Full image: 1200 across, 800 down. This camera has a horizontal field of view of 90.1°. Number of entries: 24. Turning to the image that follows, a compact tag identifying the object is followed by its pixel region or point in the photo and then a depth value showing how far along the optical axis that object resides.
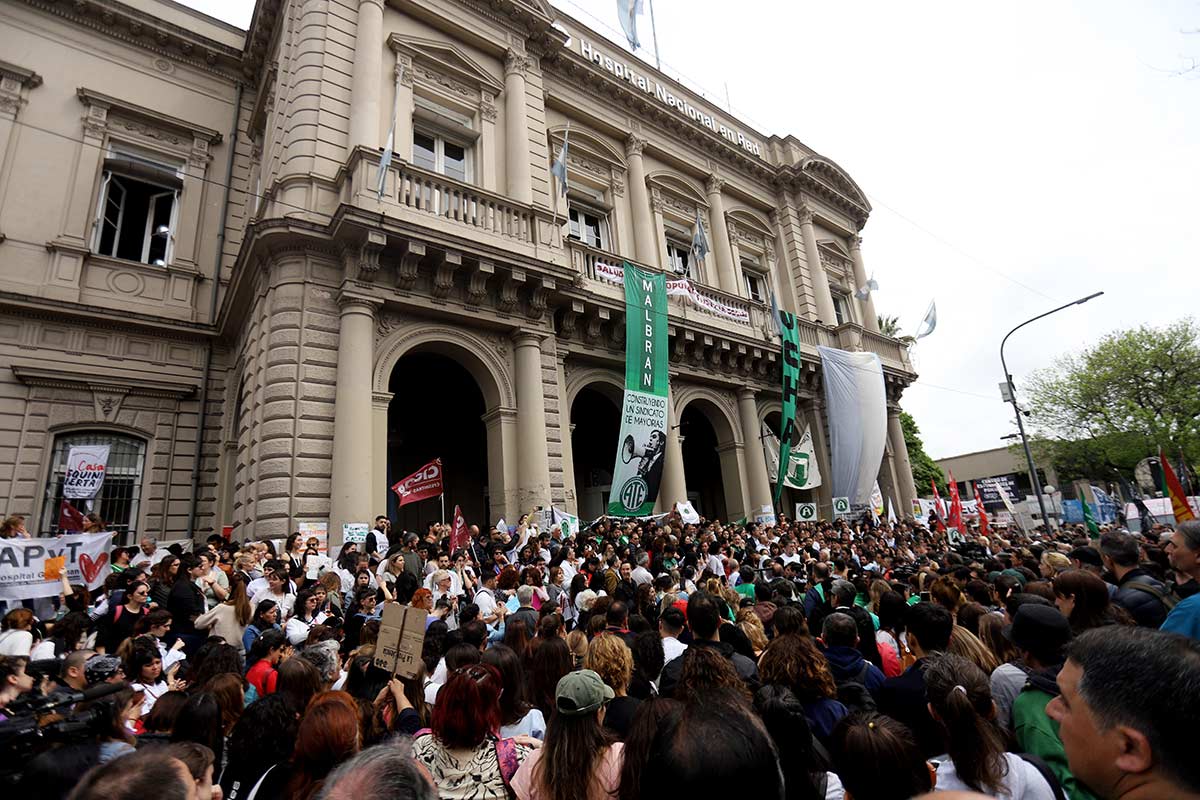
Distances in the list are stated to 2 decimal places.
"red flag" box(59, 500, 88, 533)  9.66
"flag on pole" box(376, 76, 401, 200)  11.33
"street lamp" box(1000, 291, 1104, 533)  19.43
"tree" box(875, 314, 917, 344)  46.75
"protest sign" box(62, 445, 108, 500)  11.95
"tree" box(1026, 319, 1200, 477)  33.19
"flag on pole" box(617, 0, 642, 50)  19.11
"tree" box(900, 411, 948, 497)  45.31
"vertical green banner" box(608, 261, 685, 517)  14.48
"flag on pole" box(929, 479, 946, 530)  19.98
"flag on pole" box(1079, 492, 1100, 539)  15.57
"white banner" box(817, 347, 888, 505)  20.31
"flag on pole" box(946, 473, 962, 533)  18.23
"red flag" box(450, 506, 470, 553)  9.45
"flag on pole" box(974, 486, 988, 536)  17.47
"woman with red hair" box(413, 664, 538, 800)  2.59
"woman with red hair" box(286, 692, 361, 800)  2.46
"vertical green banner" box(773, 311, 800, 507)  19.34
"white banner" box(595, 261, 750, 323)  16.20
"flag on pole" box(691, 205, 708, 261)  19.02
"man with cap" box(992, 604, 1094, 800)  2.57
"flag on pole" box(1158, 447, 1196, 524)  10.53
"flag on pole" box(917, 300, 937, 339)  23.38
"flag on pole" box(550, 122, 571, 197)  14.70
